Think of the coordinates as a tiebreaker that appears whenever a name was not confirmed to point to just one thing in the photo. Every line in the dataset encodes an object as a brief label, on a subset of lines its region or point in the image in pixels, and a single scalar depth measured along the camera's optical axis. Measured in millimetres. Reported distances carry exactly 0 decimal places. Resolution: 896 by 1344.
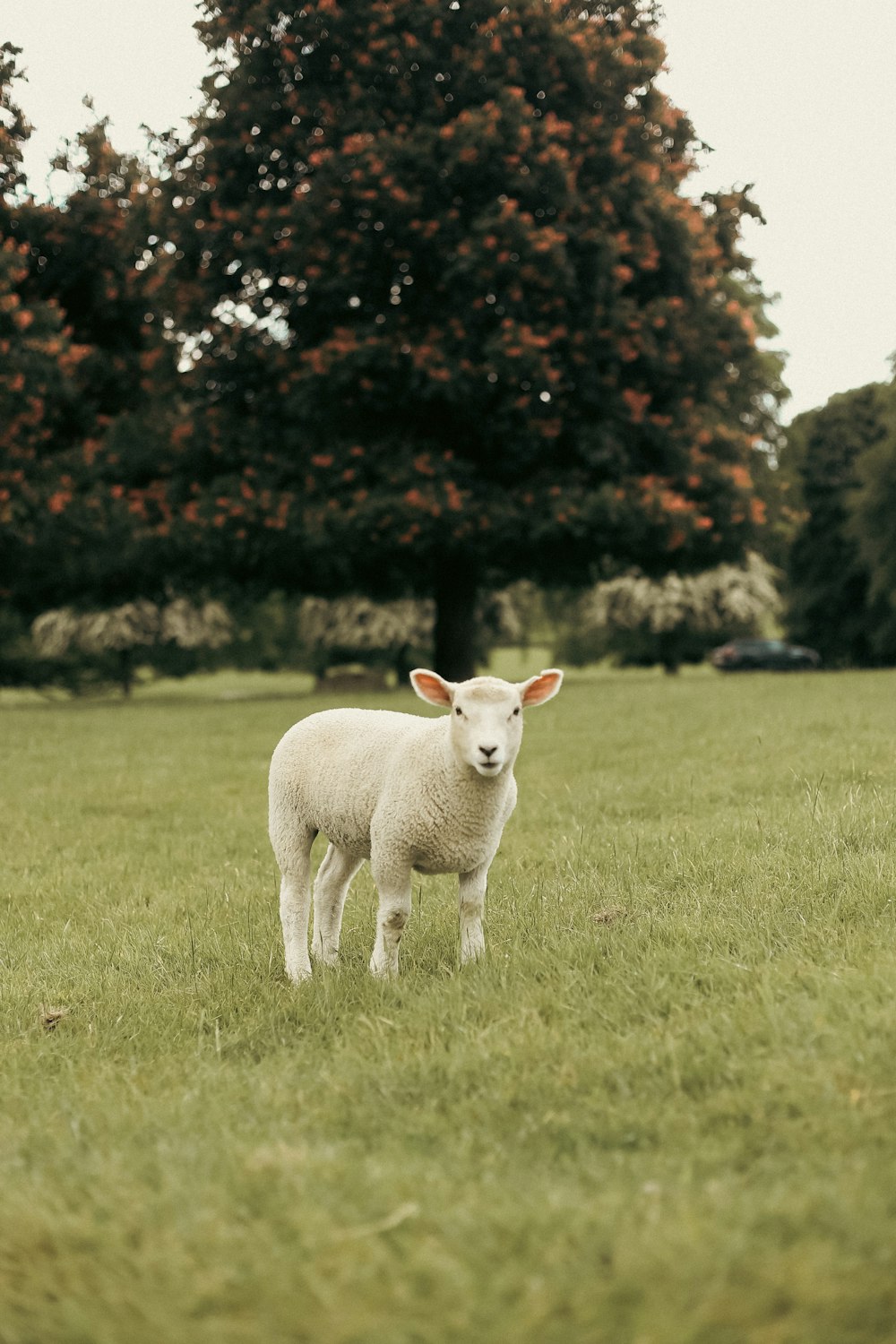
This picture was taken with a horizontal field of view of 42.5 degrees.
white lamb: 4633
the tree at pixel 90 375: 20156
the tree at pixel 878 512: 37531
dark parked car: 47312
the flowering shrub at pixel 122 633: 40875
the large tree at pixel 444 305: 17906
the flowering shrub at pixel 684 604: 44969
